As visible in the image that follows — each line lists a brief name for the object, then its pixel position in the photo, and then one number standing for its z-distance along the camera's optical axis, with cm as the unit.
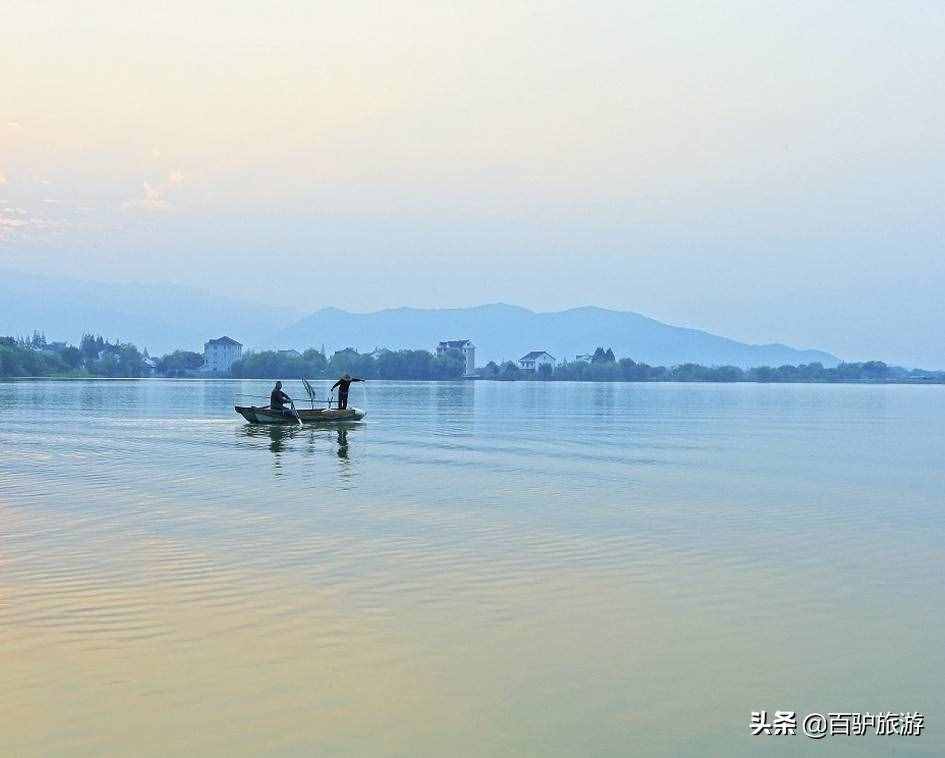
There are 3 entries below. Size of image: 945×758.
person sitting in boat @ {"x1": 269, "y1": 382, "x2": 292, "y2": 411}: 4862
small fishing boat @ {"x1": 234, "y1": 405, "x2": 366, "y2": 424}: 4866
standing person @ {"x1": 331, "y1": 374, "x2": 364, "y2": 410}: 5216
